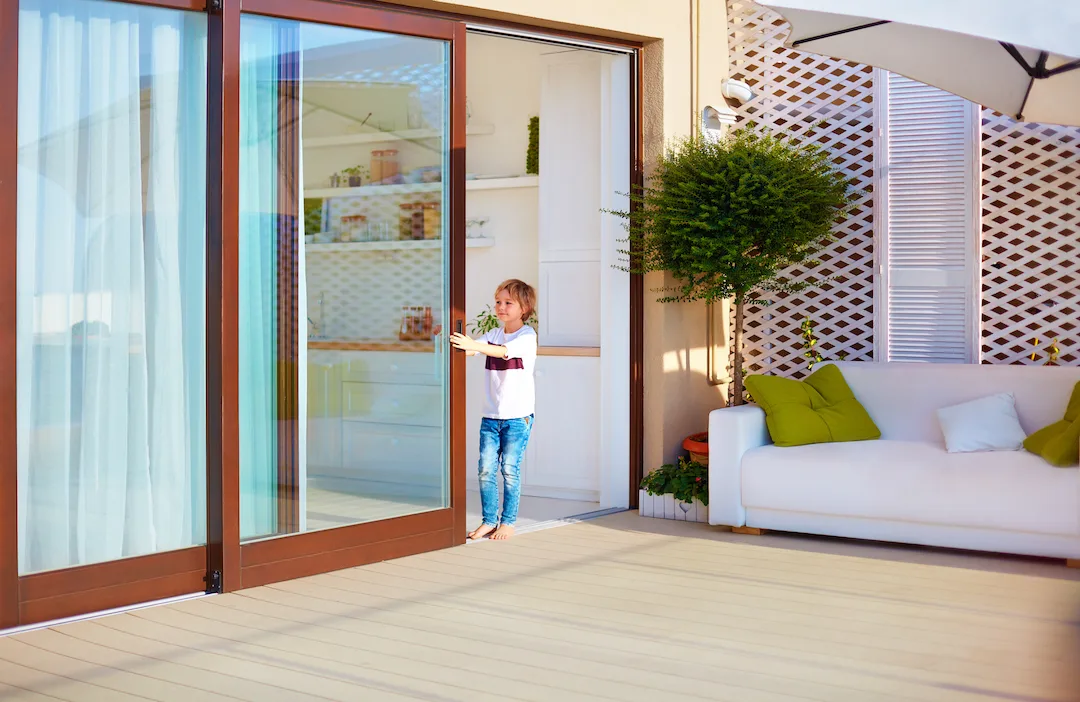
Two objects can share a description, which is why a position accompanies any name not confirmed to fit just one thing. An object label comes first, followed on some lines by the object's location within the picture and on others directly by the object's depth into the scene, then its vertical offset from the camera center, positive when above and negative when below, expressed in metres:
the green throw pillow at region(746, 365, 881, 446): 4.92 -0.27
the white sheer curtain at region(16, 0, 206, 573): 3.46 +0.25
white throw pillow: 4.59 -0.32
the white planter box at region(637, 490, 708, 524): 5.25 -0.78
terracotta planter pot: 5.25 -0.47
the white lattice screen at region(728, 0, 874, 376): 5.63 +1.12
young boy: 4.77 -0.23
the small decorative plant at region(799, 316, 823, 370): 5.71 +0.05
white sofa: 4.29 -0.53
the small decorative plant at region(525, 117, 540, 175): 6.35 +1.20
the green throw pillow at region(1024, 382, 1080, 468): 4.28 -0.36
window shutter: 5.38 +0.67
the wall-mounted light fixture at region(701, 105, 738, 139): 5.64 +1.25
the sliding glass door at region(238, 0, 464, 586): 3.99 +0.29
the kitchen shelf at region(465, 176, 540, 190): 6.33 +1.03
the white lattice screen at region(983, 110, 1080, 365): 5.16 +0.56
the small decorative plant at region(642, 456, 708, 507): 5.21 -0.64
